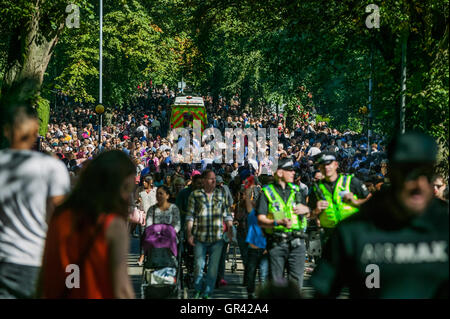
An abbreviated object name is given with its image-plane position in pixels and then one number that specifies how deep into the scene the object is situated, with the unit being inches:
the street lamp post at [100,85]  2267.7
